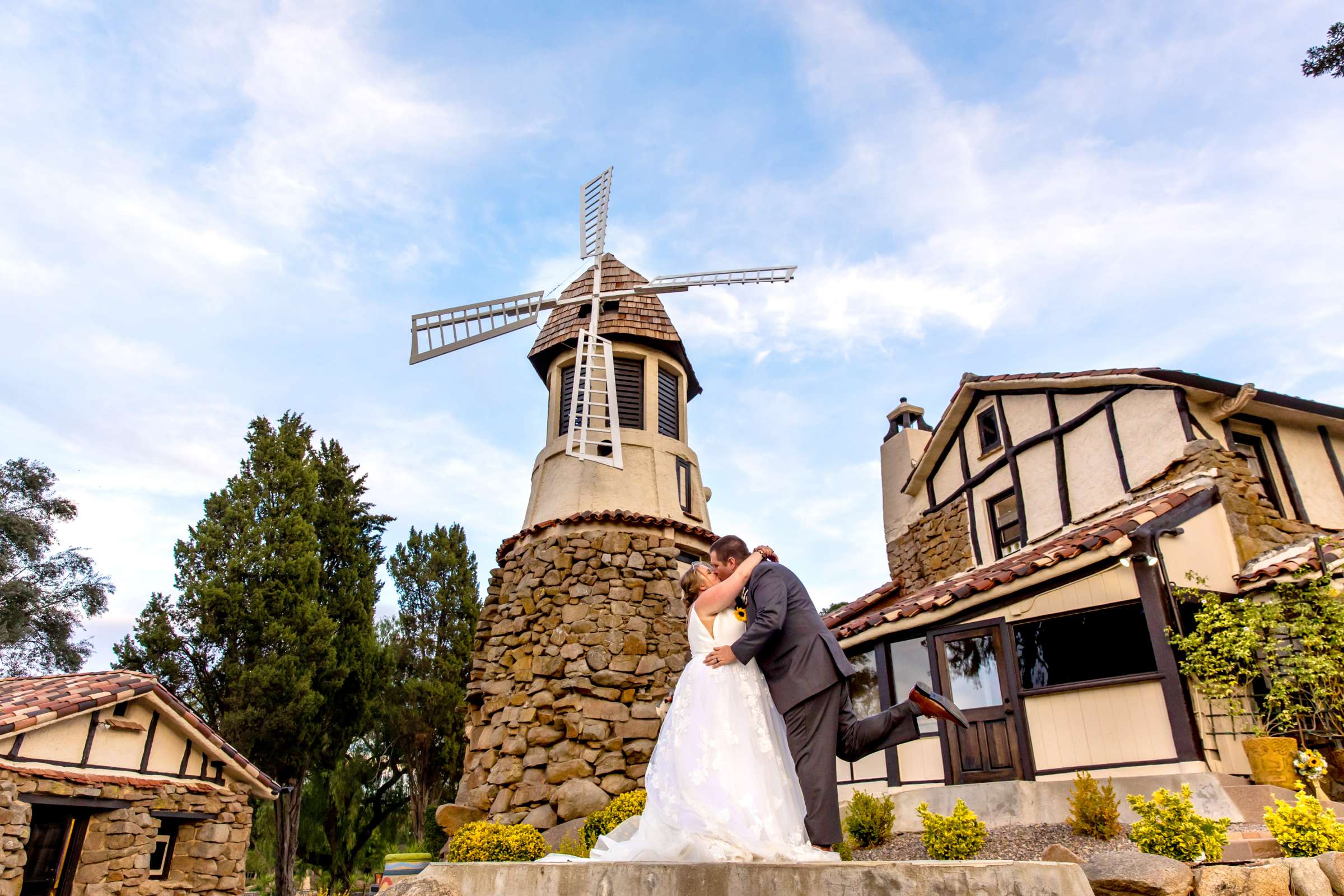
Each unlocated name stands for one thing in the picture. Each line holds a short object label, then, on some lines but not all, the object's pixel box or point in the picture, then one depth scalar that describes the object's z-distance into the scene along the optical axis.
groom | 4.54
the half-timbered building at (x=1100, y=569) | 9.32
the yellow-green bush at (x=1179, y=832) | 5.96
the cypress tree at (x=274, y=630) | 17.11
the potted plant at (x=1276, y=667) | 8.66
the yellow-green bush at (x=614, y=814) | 9.56
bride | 4.42
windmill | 14.60
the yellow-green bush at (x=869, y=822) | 9.52
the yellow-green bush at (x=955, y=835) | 7.39
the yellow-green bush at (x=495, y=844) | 8.23
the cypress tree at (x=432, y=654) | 20.39
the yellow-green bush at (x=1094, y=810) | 7.85
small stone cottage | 10.69
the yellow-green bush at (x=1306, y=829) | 5.93
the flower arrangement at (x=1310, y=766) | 8.01
